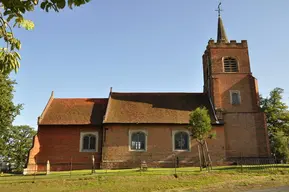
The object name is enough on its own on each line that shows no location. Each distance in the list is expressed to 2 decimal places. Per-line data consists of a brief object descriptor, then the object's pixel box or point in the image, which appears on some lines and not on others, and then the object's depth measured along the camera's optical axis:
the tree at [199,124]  24.08
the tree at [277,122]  37.62
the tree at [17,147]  55.78
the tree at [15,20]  4.02
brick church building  27.62
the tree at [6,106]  26.22
